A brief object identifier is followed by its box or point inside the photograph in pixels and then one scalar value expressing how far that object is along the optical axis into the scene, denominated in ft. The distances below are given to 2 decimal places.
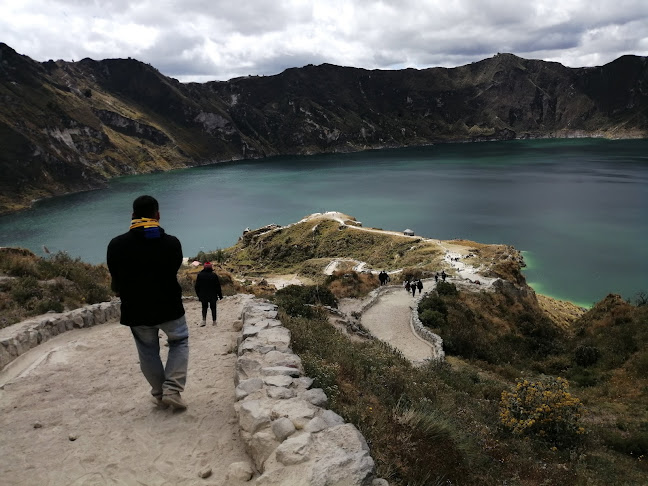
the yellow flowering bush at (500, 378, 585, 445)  30.27
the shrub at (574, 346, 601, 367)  66.44
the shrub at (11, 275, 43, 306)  40.34
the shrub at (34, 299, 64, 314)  38.81
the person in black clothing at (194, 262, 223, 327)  40.29
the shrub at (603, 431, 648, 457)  35.42
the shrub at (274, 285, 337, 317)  77.25
